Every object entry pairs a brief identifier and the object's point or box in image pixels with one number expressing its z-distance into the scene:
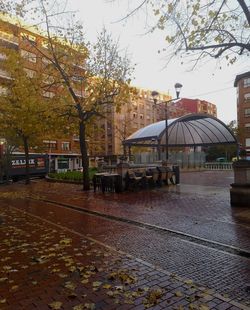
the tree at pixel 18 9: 12.29
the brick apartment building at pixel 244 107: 58.72
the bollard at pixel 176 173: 17.66
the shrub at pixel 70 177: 22.02
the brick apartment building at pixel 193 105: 95.53
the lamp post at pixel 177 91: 18.46
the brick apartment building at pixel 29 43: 13.94
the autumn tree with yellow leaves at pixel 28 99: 15.34
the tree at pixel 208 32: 7.86
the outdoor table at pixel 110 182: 14.77
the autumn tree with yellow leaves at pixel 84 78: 15.81
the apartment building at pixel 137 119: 80.31
